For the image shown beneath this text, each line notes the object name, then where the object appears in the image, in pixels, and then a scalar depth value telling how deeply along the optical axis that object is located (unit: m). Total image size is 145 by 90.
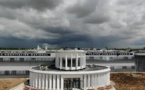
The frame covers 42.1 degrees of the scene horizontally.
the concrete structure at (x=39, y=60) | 79.75
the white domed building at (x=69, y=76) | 49.41
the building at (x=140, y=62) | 90.24
